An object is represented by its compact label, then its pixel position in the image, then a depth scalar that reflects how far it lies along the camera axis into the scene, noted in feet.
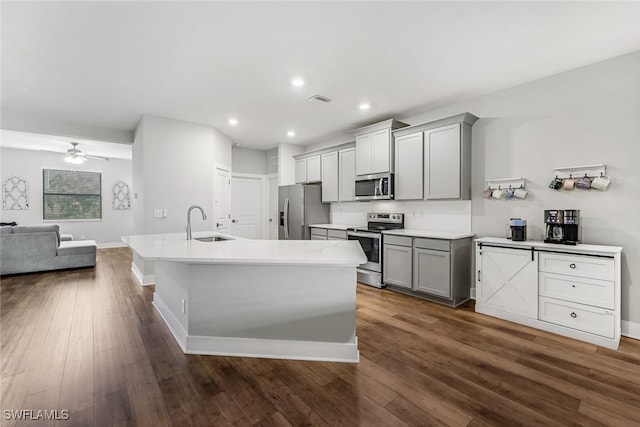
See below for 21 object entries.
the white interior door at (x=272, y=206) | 22.32
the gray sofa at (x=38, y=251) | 15.94
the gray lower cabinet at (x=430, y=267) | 11.30
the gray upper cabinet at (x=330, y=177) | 17.47
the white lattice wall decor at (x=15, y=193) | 22.86
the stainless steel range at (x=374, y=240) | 13.94
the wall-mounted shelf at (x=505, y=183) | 10.93
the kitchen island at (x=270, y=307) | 7.32
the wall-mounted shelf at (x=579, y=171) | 9.20
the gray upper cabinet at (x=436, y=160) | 11.78
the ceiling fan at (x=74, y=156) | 19.74
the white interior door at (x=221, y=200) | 17.19
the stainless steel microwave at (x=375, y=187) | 14.15
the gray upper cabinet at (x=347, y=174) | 16.42
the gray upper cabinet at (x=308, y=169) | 18.69
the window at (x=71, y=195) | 24.68
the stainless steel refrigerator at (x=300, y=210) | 18.01
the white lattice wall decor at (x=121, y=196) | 27.84
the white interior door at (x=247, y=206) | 21.29
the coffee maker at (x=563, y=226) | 9.19
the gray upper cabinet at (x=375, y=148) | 14.11
